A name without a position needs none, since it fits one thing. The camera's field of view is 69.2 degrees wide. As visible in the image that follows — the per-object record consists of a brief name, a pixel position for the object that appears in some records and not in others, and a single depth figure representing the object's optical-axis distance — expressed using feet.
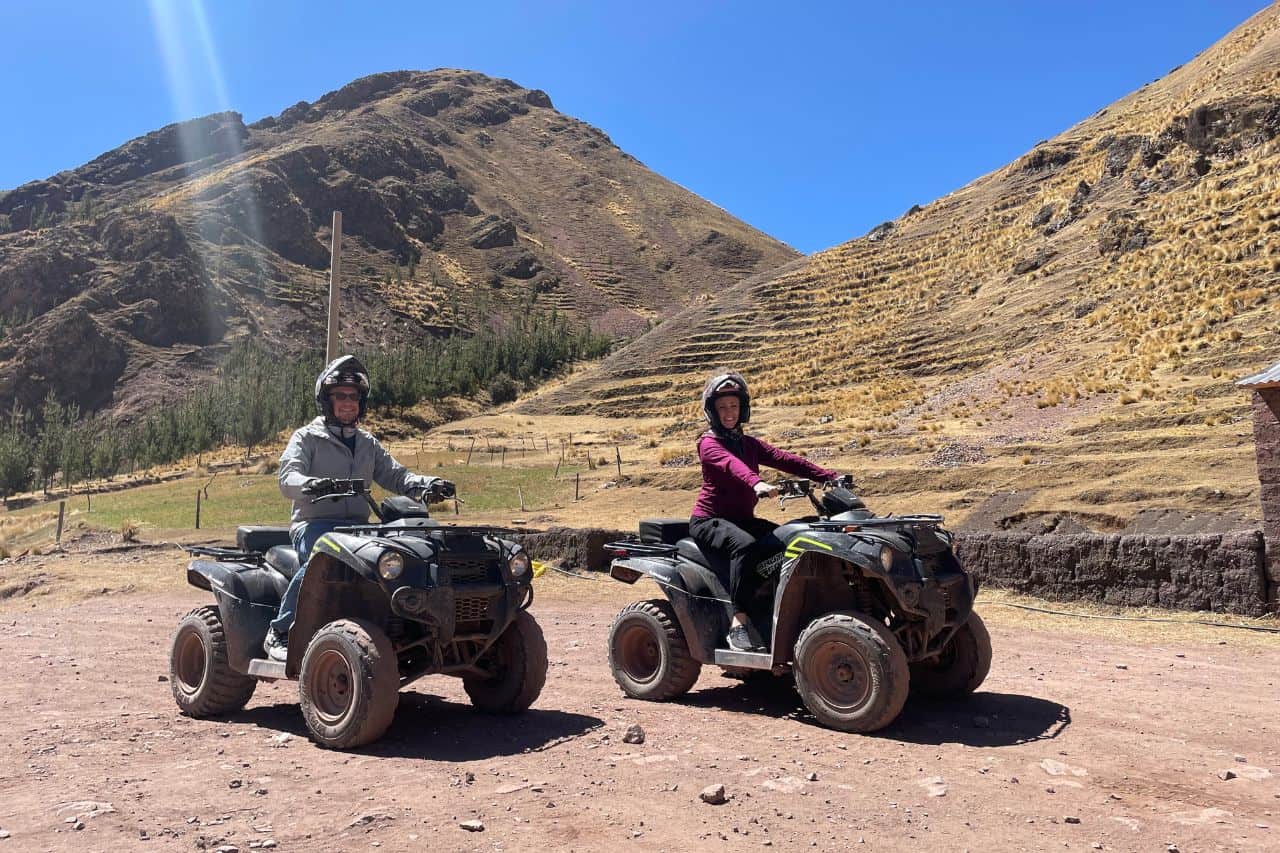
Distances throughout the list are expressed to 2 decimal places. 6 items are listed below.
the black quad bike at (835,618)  19.34
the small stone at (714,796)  14.93
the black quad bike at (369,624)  18.42
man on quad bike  20.65
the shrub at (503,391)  317.83
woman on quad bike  22.17
